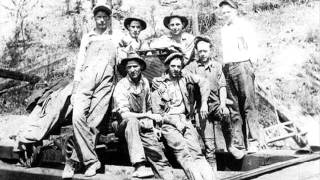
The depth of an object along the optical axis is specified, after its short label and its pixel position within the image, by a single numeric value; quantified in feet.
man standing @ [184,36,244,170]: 16.33
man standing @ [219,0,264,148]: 18.16
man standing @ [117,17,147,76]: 16.89
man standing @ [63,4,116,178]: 14.46
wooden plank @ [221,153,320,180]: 13.15
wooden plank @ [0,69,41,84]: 28.25
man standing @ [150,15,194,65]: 17.87
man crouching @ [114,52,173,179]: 13.42
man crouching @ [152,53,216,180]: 13.92
